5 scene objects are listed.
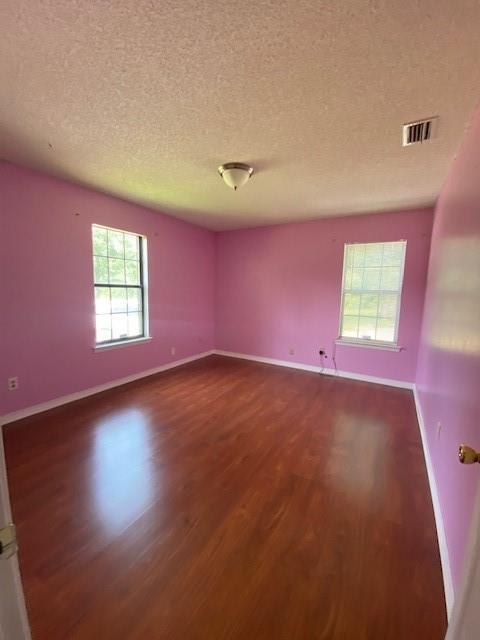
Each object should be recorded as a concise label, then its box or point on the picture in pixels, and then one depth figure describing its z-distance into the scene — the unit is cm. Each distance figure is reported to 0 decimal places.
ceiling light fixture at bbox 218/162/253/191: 249
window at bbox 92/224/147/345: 354
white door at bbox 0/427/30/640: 59
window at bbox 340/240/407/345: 398
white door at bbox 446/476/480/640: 67
